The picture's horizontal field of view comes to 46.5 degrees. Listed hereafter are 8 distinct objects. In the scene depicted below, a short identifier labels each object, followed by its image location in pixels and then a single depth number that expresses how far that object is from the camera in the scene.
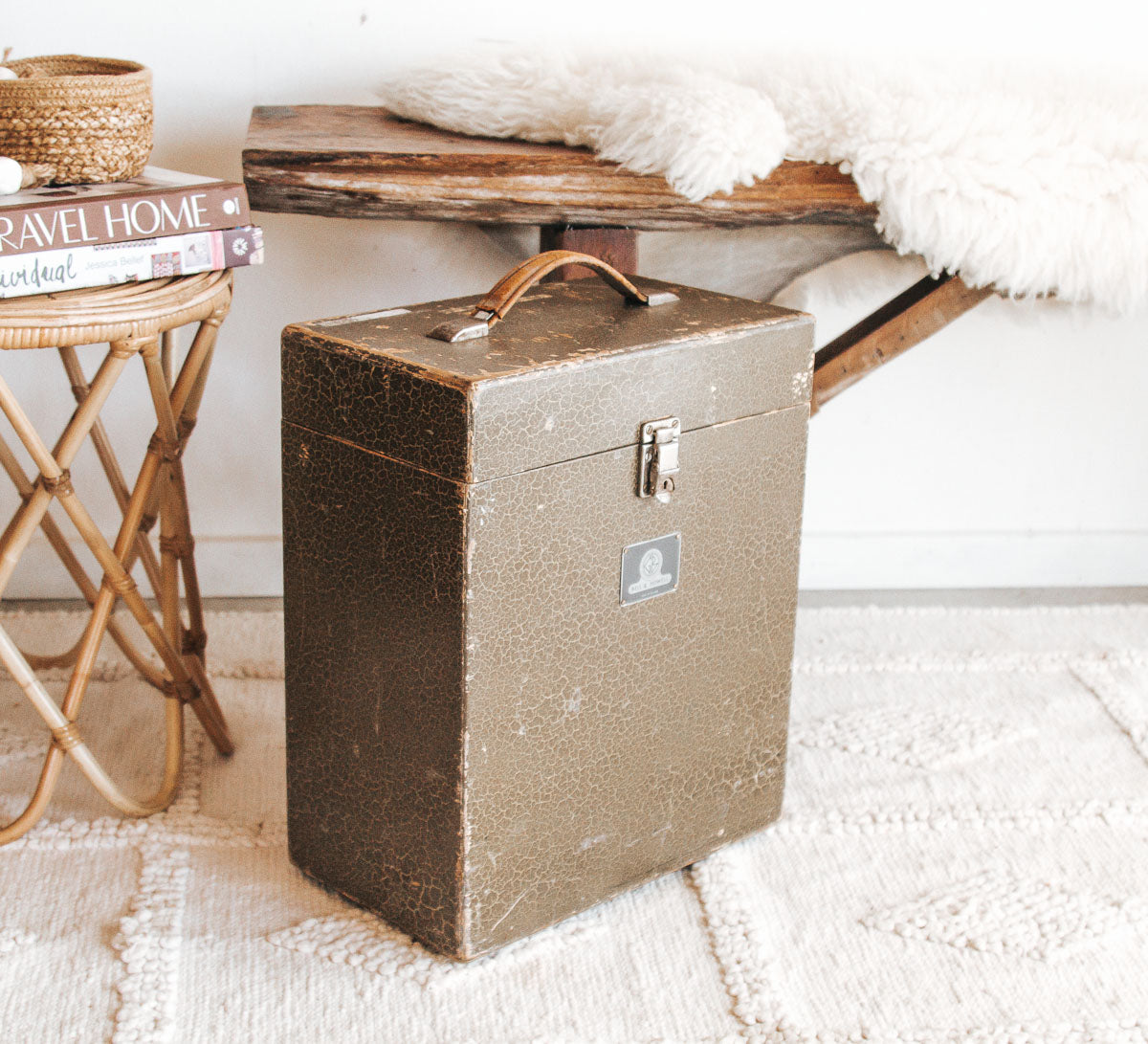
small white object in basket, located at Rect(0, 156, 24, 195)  1.00
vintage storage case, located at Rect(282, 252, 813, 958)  0.90
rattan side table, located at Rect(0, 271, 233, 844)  0.99
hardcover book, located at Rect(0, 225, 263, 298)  0.97
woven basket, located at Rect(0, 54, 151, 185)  1.01
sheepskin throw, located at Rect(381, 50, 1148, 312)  1.17
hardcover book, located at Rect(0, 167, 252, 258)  0.97
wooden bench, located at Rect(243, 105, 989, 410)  1.18
